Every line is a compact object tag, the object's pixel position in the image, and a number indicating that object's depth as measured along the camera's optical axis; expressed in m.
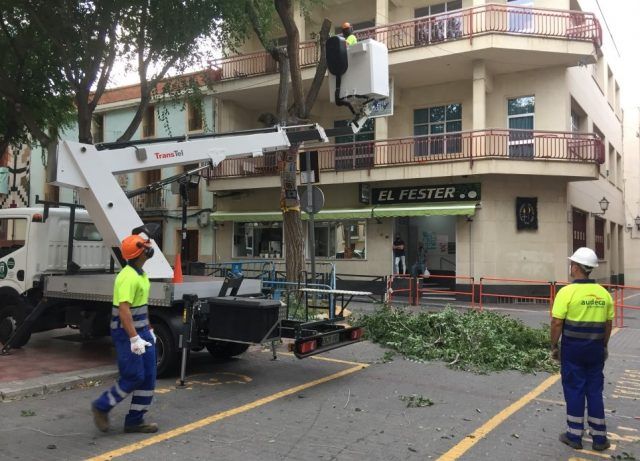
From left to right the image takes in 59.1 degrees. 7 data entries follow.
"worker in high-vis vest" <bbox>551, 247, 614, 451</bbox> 4.75
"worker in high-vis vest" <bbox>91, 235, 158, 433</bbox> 4.92
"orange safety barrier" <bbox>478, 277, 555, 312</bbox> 16.01
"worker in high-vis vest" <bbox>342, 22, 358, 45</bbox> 7.21
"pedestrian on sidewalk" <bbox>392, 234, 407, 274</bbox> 19.77
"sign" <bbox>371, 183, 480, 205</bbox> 18.59
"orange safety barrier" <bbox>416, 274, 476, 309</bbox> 16.20
